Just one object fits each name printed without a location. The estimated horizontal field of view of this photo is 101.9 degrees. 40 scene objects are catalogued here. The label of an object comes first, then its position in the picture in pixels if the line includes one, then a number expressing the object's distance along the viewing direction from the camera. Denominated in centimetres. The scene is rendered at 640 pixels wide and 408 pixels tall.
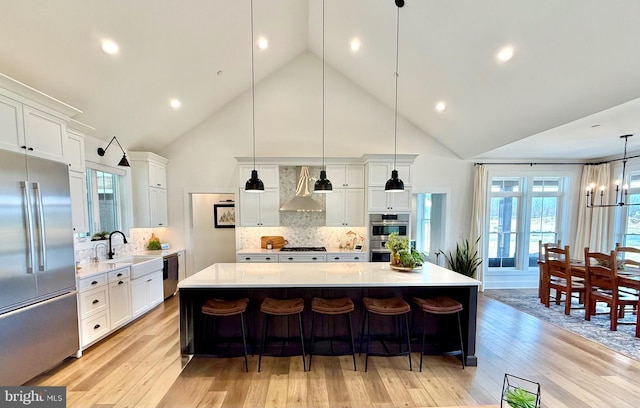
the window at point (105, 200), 391
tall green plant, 529
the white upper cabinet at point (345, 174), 516
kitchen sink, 373
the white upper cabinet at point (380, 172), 494
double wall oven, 497
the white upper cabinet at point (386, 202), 496
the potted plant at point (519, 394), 111
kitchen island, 263
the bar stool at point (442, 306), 261
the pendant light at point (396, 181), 303
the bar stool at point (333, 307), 259
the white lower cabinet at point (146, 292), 375
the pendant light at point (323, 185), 338
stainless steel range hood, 499
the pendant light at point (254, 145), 311
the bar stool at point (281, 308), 259
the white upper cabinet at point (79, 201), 319
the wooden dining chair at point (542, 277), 447
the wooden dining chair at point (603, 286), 347
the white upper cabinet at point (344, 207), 516
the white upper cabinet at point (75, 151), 308
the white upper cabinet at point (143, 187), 473
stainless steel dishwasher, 462
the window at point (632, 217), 485
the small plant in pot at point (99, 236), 392
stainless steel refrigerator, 215
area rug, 318
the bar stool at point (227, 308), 256
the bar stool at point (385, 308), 259
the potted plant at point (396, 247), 323
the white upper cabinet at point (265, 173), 504
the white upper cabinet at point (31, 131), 225
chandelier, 479
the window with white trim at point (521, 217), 559
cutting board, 525
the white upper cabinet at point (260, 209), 509
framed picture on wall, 599
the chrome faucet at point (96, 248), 386
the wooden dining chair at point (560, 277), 405
